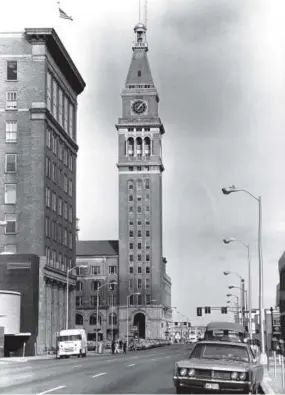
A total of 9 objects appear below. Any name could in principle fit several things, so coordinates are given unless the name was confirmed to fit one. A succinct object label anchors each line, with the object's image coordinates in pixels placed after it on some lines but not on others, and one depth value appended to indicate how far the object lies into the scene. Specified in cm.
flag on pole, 5716
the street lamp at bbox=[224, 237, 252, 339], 6664
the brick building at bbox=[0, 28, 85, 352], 9050
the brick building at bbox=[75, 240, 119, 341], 17875
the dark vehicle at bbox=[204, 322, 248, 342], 4441
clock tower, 17438
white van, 6462
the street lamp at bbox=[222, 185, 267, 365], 4154
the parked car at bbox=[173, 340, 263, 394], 1881
